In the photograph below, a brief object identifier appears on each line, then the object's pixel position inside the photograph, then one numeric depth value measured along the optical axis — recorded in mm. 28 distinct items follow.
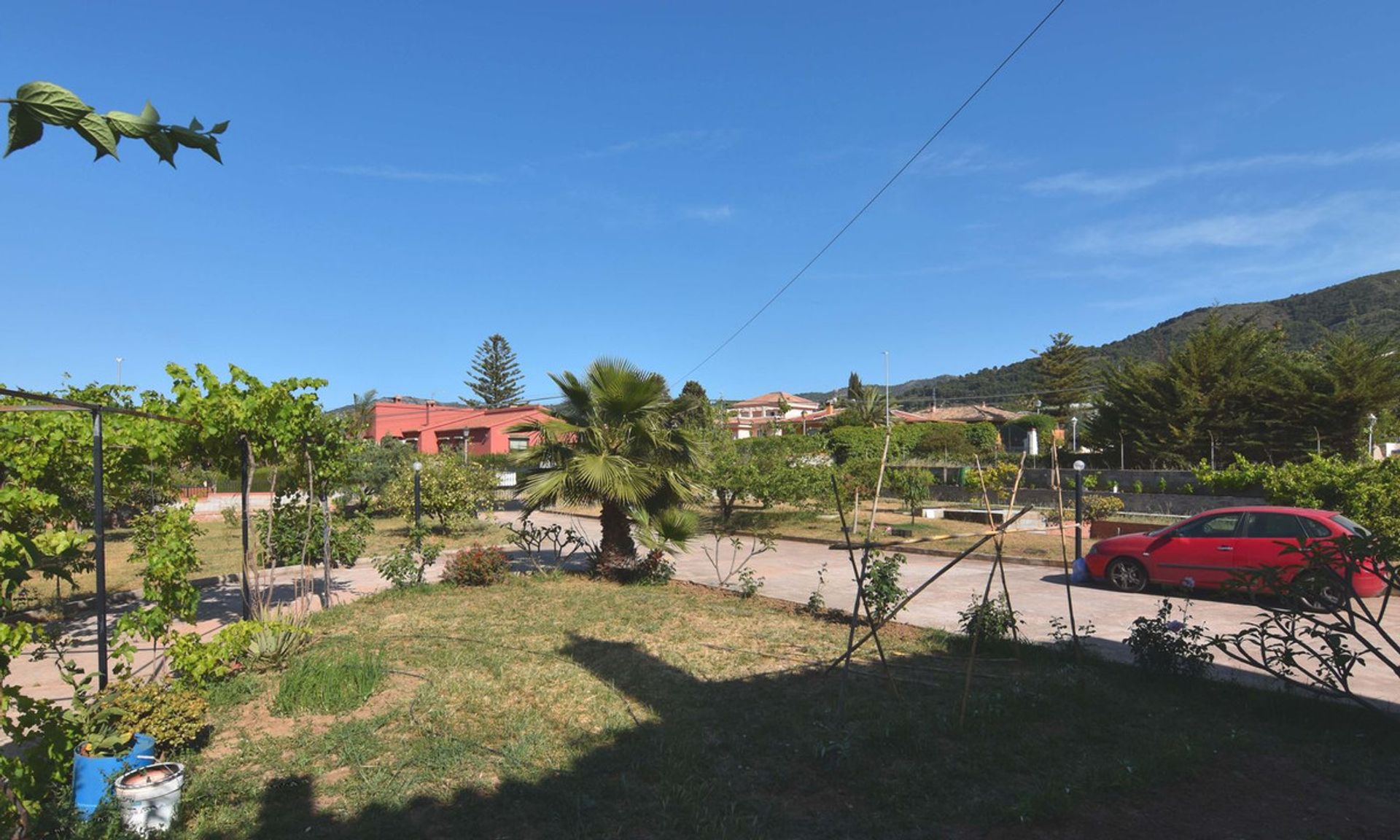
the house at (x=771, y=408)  81312
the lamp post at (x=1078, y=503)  12412
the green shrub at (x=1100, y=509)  19759
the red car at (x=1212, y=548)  9820
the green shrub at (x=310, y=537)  12750
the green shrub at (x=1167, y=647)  6391
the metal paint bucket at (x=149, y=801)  3988
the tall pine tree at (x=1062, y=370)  60656
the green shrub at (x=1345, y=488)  12664
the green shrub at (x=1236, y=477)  18922
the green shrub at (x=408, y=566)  11703
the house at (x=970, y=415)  61062
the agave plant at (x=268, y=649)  7117
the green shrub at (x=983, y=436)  38562
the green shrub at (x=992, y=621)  7309
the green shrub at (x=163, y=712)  4766
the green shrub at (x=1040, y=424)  46281
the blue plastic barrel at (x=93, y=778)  4172
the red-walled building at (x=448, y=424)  47844
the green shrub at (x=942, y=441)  39188
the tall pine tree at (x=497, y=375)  73125
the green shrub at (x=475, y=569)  11984
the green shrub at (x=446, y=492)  20141
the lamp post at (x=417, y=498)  13300
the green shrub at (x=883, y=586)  8156
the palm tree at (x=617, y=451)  11516
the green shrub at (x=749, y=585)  11125
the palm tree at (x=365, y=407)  35103
